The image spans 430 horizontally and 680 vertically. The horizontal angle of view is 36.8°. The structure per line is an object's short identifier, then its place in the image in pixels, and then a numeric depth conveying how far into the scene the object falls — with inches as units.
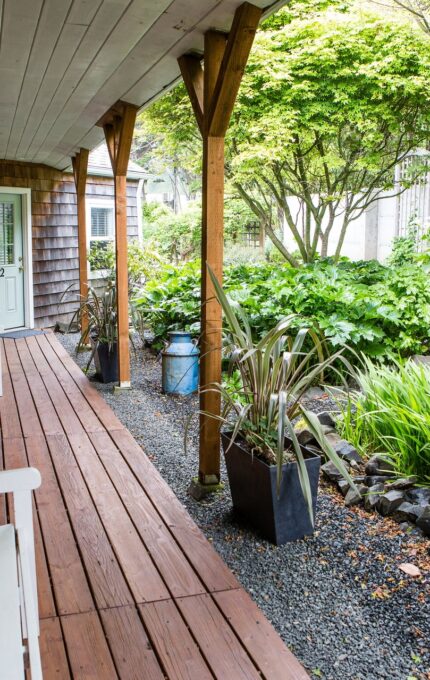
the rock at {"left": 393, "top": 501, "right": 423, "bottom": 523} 113.2
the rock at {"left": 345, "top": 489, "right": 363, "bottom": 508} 122.4
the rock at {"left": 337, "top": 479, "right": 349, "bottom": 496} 127.6
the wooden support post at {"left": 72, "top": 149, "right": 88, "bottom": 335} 306.7
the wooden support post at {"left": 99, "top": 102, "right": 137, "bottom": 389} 206.8
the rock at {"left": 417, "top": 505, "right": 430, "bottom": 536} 109.0
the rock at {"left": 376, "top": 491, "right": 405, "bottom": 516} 116.6
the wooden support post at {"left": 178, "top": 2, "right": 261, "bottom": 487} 110.7
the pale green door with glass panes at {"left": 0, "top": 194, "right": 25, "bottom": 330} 349.4
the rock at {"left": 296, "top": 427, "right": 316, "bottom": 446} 136.5
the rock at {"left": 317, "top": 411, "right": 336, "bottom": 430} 159.9
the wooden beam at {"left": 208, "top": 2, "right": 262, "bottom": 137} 106.8
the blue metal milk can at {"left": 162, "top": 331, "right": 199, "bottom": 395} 210.5
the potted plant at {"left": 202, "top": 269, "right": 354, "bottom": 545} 104.2
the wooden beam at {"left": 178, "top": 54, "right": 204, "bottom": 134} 128.6
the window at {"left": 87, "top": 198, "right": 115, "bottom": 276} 392.8
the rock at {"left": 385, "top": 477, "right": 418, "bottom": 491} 124.5
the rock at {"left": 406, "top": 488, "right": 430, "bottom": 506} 118.9
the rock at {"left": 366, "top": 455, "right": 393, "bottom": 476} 133.4
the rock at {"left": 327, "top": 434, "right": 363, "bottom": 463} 138.9
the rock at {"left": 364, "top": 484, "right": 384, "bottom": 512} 120.3
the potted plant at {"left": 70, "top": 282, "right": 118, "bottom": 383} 230.7
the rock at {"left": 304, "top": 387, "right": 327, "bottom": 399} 196.3
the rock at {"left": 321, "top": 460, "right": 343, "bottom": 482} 132.4
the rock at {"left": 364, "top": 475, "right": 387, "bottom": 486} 128.3
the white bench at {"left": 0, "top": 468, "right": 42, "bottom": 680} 48.9
